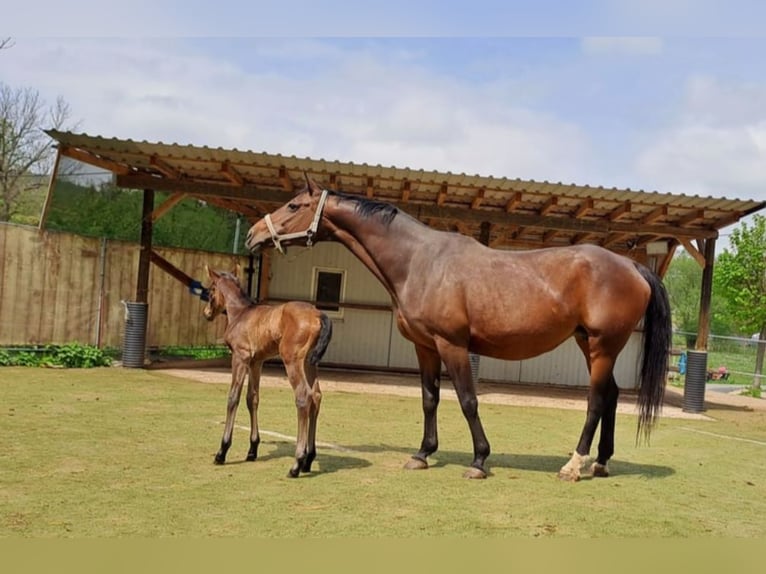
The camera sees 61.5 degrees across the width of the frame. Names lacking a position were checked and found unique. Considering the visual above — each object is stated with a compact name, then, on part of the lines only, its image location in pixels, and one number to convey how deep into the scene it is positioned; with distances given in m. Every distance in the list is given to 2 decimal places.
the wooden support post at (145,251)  11.97
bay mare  5.35
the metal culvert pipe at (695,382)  11.55
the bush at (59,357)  11.21
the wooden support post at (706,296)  11.86
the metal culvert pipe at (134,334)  11.63
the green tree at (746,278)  20.47
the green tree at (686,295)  39.16
